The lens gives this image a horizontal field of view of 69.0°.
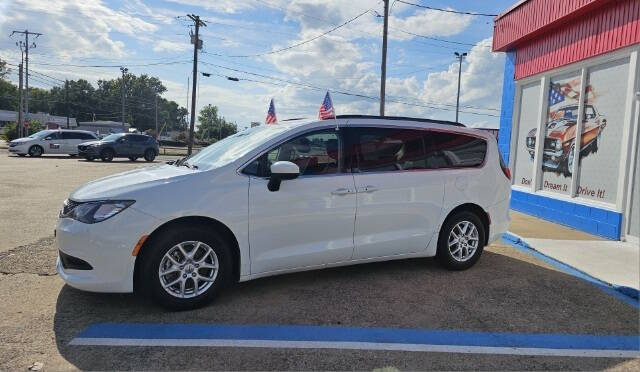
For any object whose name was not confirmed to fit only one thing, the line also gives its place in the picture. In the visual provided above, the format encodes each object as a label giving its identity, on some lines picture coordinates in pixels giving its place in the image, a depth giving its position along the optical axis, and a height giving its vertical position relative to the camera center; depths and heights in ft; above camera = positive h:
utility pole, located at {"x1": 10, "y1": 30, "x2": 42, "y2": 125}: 182.80 +31.50
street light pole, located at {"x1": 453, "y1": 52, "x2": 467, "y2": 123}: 145.89 +32.38
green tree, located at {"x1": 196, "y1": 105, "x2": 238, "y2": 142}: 374.20 +20.81
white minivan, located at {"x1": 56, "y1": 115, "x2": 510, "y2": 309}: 12.62 -1.81
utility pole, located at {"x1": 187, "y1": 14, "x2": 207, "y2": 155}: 114.93 +21.46
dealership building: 23.11 +3.32
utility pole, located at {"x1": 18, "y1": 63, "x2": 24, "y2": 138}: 133.12 +3.95
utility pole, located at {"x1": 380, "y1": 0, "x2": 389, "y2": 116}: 66.54 +14.05
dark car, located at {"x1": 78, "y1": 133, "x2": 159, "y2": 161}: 79.92 -1.45
